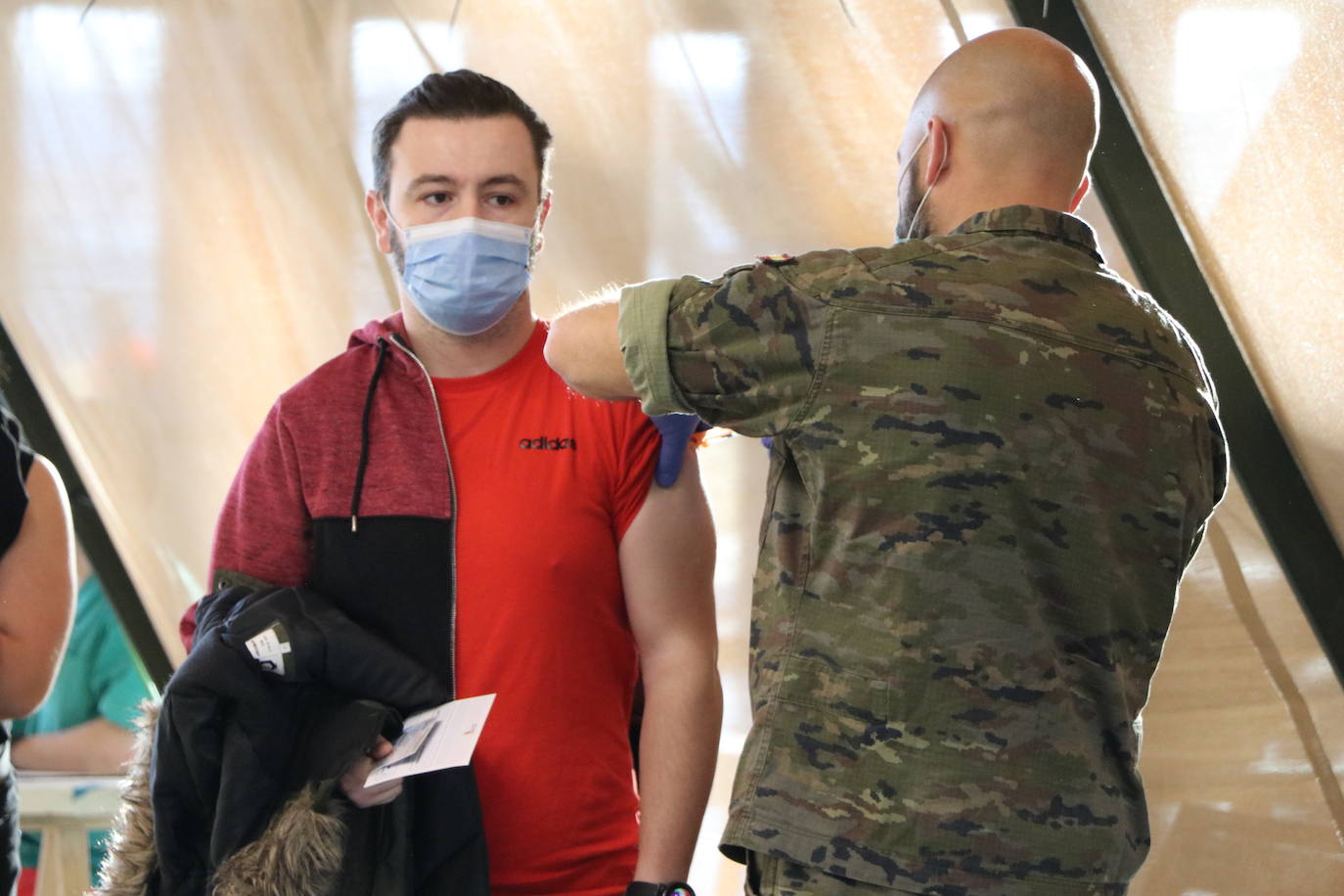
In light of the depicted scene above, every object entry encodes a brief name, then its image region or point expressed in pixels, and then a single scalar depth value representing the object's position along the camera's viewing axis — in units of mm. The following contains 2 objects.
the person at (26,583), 3550
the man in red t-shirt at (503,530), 3405
